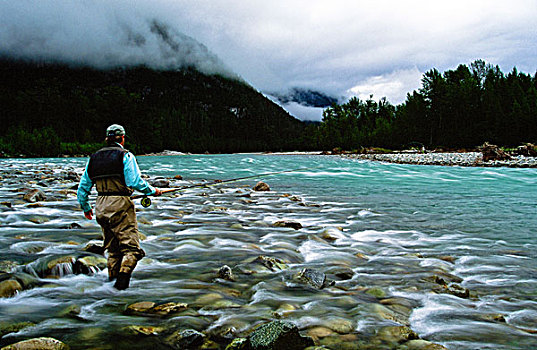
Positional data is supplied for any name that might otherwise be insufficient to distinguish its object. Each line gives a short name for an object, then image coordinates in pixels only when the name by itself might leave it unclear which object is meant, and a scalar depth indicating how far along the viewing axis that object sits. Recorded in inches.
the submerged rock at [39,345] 124.8
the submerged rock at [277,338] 126.8
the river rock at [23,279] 196.3
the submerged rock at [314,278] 207.8
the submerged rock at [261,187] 689.5
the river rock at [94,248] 253.8
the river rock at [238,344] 130.5
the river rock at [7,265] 213.9
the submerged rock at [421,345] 139.0
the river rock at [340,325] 154.9
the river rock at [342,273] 225.5
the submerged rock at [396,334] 147.5
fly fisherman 192.7
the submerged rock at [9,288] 182.7
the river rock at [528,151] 1574.3
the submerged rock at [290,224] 364.7
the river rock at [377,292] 194.5
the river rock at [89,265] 220.2
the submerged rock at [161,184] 715.6
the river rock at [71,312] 167.3
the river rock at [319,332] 148.3
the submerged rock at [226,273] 217.8
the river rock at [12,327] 146.8
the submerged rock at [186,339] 138.8
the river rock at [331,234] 325.4
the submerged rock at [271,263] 239.1
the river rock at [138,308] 169.9
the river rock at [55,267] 213.8
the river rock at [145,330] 147.5
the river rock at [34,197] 498.4
